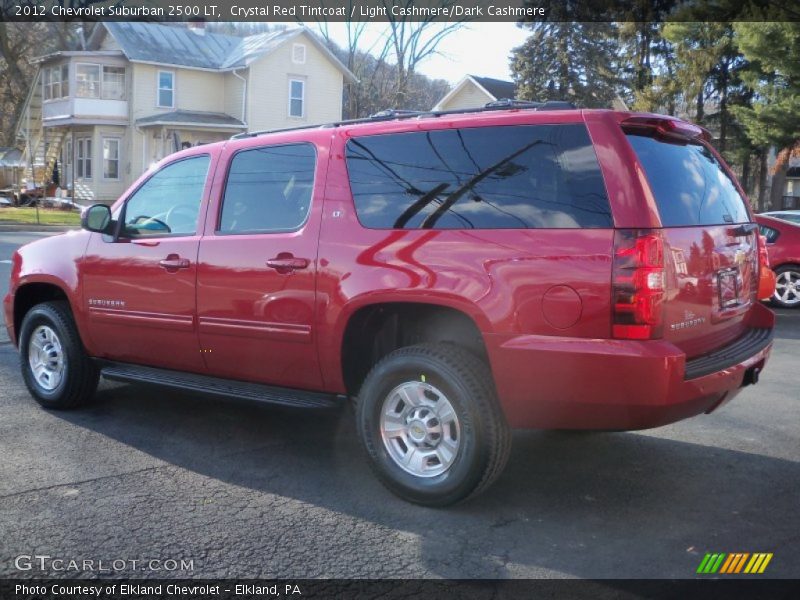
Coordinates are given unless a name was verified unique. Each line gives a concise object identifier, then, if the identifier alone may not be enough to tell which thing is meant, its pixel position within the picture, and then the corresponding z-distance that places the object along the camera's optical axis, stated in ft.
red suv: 13.07
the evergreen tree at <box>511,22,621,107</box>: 131.13
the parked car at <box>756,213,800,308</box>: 40.14
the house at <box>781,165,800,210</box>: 126.62
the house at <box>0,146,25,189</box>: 140.67
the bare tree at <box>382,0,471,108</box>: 135.23
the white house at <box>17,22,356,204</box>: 125.70
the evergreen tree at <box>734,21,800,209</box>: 65.21
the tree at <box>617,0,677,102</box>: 105.29
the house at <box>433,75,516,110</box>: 140.56
